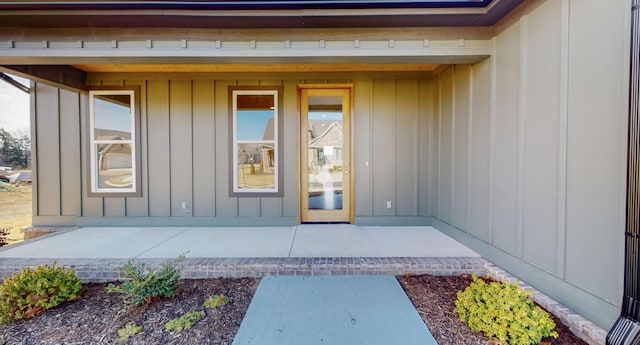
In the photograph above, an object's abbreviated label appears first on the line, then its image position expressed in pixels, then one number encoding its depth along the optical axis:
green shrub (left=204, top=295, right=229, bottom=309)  2.26
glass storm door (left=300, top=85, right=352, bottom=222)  4.51
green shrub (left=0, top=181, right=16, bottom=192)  5.86
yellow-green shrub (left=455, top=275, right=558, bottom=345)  1.74
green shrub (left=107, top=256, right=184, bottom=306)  2.23
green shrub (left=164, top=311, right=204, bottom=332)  1.96
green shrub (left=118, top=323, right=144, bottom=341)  1.89
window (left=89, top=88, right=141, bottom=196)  4.44
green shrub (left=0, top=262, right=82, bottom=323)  2.12
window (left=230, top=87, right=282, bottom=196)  4.44
